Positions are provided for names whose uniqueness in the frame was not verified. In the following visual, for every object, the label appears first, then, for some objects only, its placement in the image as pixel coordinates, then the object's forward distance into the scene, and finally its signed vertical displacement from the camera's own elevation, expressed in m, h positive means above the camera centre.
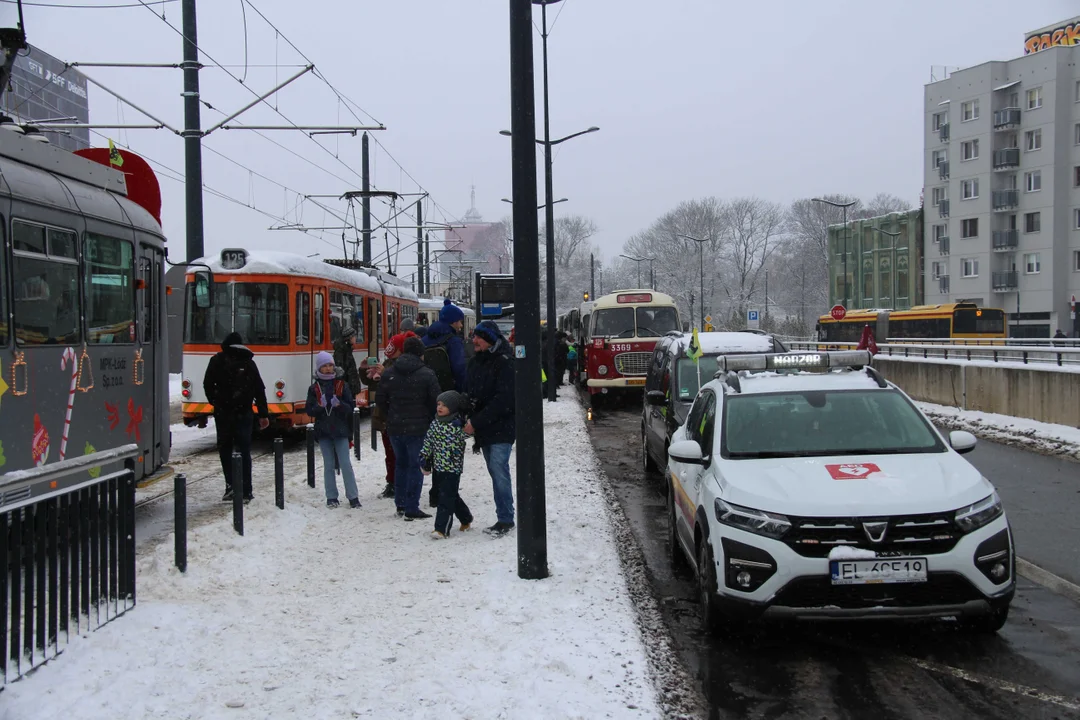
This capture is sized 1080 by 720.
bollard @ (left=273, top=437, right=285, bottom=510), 9.45 -1.35
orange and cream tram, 15.67 +0.36
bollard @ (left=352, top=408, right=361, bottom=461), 13.65 -1.39
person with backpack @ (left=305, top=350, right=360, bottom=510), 9.92 -0.81
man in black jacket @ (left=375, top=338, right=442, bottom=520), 8.98 -0.54
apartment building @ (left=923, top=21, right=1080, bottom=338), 56.25 +9.57
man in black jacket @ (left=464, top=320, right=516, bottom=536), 8.40 -0.49
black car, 10.96 -0.51
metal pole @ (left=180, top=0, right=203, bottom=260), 16.30 +3.71
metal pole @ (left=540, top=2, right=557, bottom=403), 24.27 +2.35
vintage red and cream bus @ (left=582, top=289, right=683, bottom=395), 24.33 +0.15
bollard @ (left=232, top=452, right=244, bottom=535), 8.29 -1.41
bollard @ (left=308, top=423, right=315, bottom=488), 11.40 -1.48
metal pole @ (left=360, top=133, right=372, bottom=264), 29.64 +4.34
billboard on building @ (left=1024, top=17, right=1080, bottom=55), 60.52 +19.61
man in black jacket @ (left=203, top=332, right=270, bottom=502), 9.77 -0.52
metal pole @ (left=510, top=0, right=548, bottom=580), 6.88 +0.28
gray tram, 7.00 +0.30
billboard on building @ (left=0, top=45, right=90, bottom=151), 95.31 +28.98
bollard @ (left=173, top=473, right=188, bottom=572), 7.00 -1.36
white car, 5.26 -1.10
